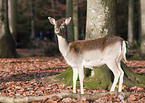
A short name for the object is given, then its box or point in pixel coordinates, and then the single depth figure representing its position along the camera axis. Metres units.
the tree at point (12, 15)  18.66
